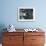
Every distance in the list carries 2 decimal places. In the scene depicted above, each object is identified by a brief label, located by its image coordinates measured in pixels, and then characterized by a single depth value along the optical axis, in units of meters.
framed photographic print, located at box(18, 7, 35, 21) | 1.98
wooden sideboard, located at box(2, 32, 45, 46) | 1.75
